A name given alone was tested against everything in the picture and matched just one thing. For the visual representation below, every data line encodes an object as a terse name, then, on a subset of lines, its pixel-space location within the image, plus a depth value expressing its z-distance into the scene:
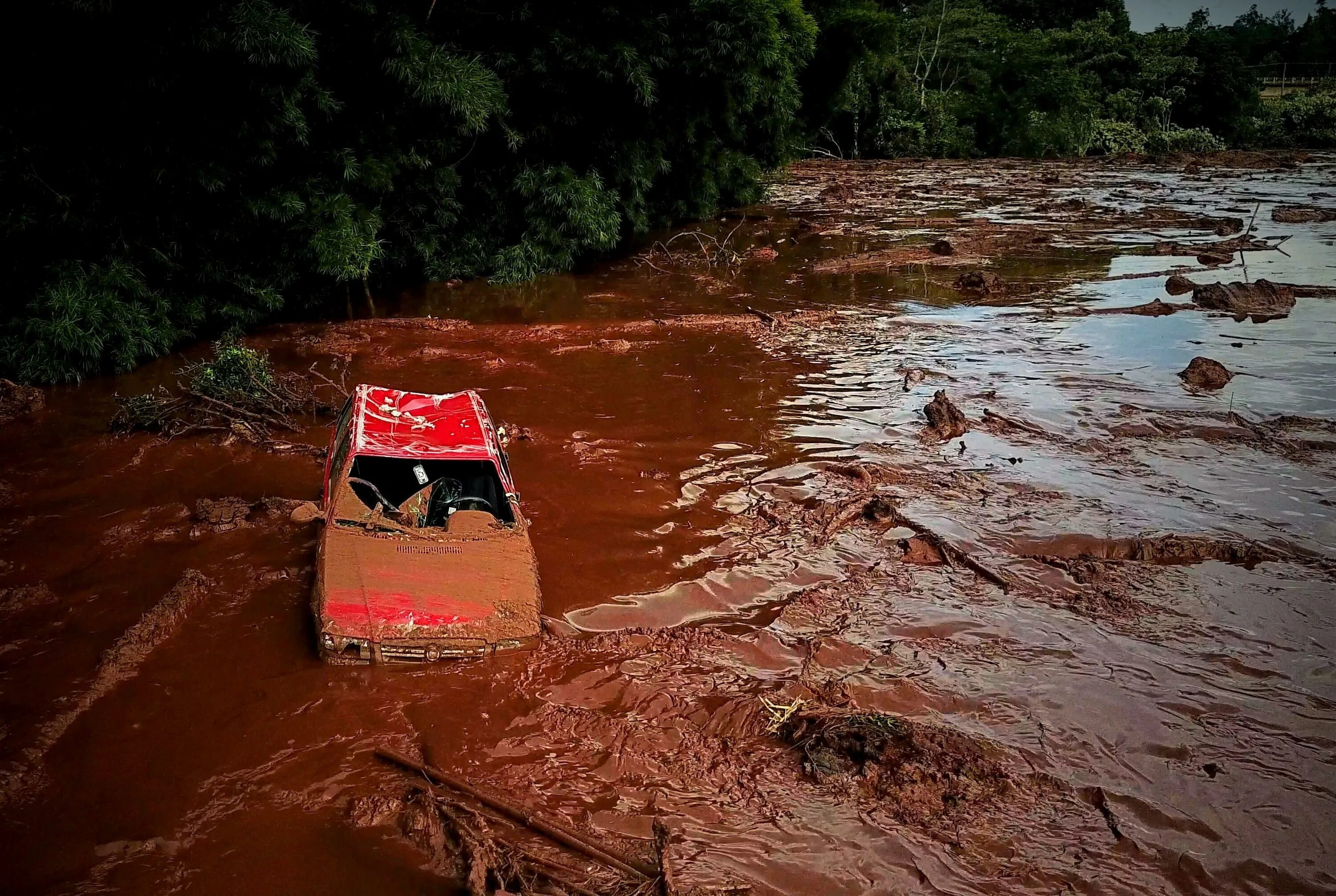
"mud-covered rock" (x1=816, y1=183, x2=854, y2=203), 30.09
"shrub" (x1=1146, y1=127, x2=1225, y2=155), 42.72
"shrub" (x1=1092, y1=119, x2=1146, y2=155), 43.22
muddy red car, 5.87
